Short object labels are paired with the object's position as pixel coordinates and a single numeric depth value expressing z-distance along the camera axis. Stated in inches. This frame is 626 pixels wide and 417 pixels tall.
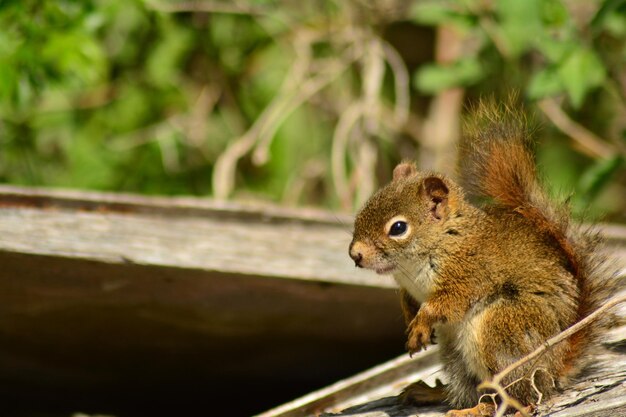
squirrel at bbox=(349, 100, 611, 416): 148.0
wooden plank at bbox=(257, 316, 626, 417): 141.3
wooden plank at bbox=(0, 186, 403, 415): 189.6
